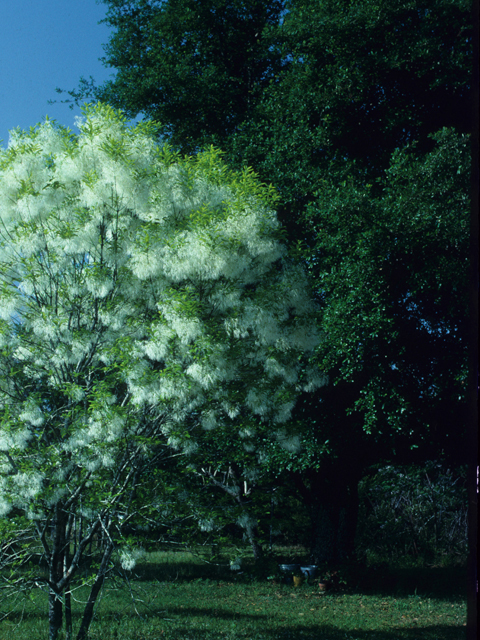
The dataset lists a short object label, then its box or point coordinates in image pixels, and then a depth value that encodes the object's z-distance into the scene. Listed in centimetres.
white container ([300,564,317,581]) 1302
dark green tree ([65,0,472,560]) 870
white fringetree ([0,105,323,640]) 638
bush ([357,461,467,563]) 1697
